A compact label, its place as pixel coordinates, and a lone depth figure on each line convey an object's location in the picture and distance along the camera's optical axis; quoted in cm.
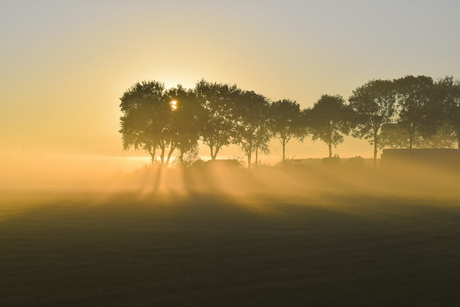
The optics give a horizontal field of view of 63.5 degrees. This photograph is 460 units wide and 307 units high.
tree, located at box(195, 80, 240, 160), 6506
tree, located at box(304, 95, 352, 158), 7925
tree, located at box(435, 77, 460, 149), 7350
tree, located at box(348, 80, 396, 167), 7269
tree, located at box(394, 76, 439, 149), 7094
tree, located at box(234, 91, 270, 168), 6925
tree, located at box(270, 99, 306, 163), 7606
